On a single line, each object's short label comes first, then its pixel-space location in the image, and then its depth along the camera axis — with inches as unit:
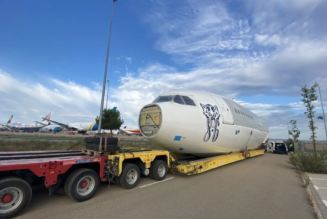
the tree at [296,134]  1296.1
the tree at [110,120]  1627.7
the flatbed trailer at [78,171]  167.3
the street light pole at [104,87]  570.2
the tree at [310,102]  550.3
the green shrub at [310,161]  430.0
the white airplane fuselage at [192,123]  314.2
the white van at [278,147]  1042.5
